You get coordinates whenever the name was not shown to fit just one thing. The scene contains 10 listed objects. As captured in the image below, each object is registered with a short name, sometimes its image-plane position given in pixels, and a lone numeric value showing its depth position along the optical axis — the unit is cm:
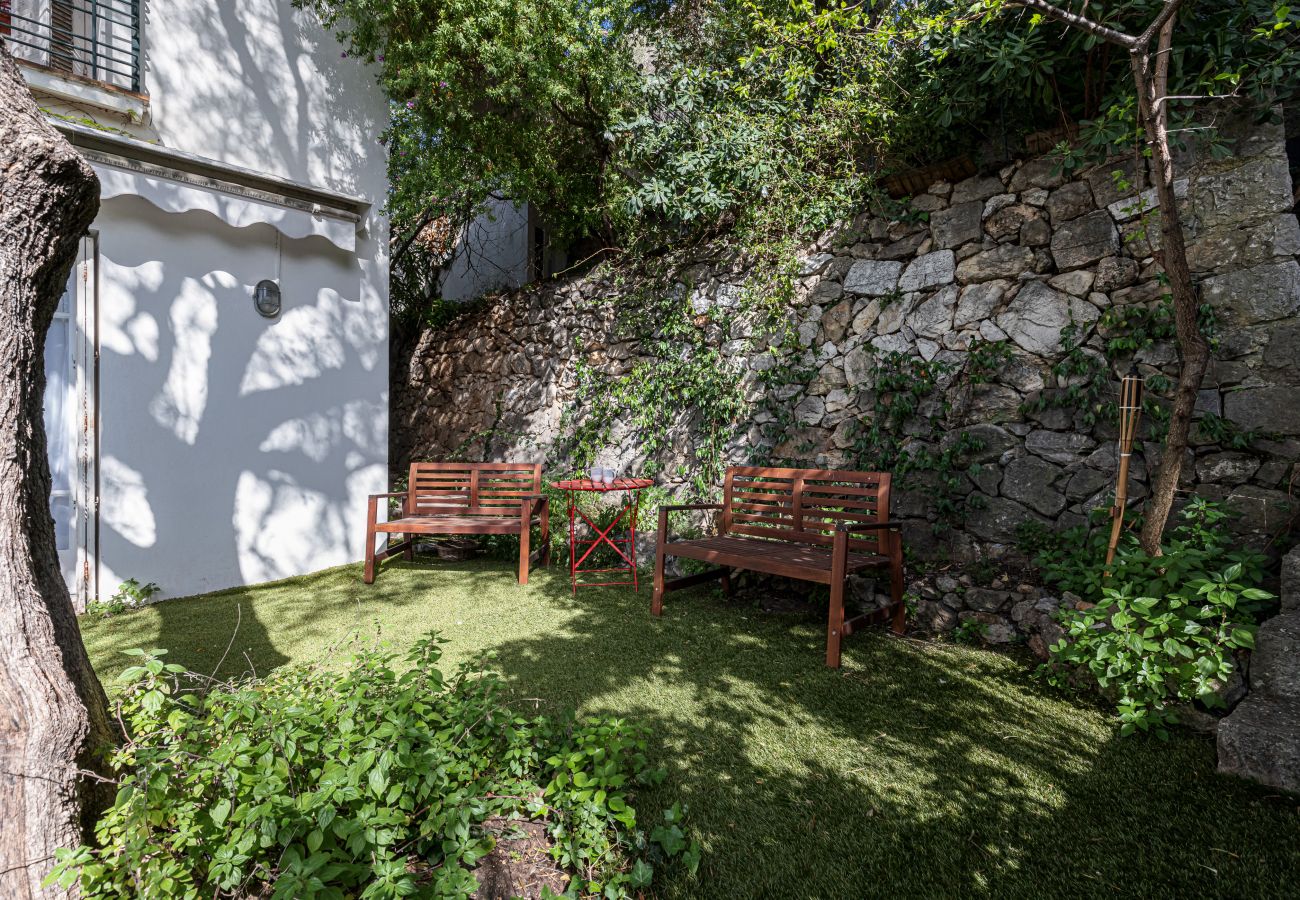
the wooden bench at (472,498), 484
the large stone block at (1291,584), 242
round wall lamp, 484
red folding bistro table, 449
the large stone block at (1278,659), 219
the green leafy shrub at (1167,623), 238
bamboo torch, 303
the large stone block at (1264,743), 202
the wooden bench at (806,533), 323
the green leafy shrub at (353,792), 130
